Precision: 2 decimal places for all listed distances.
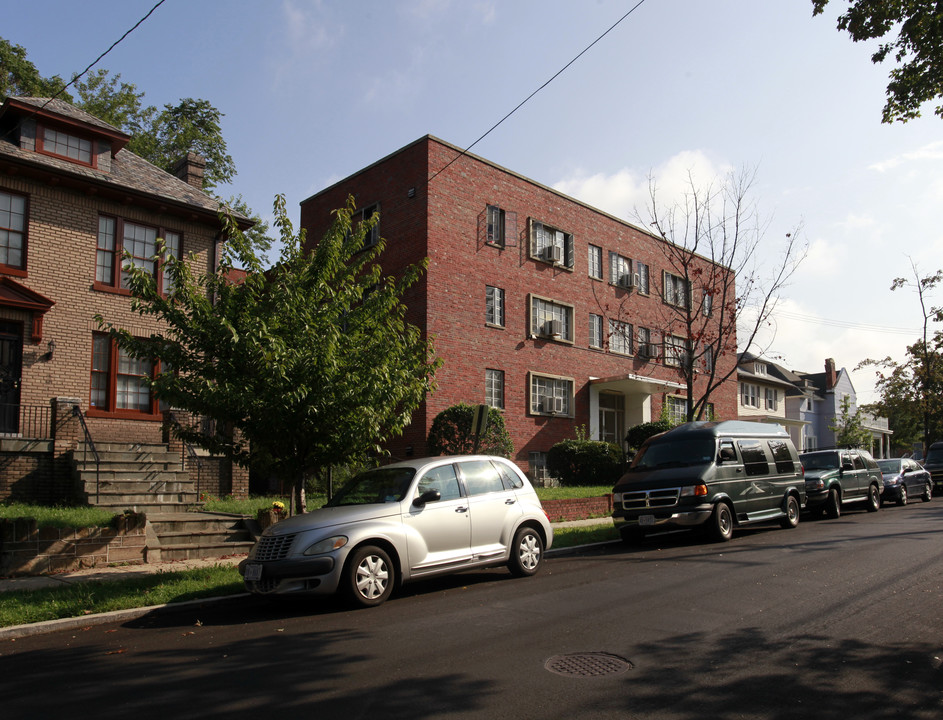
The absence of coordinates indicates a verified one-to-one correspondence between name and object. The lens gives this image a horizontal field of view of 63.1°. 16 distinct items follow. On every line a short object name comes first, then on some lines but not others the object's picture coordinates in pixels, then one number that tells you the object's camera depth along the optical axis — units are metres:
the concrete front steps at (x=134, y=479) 14.50
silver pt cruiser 8.44
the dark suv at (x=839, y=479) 17.98
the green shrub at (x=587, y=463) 25.41
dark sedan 22.66
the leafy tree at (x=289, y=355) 10.12
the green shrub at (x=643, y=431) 27.77
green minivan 13.16
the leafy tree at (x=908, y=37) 9.62
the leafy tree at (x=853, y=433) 46.66
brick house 15.84
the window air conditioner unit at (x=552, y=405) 27.73
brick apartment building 24.91
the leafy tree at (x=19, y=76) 28.80
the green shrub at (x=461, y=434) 22.72
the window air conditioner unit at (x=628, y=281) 31.95
